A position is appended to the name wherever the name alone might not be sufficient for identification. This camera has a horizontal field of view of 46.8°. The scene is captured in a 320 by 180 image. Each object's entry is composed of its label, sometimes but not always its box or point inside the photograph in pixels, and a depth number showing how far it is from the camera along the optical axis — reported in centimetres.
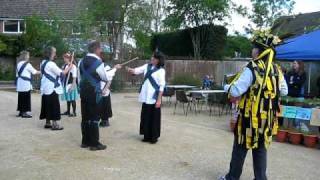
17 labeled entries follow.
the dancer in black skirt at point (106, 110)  847
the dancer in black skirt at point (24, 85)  942
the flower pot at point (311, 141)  734
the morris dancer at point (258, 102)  464
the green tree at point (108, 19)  2262
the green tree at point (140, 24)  2357
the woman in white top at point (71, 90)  969
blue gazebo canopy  905
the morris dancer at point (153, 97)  701
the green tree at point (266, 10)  2968
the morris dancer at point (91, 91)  649
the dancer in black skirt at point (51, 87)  780
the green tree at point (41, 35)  1997
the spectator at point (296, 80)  953
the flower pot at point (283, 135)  768
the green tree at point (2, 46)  2382
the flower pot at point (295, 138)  752
